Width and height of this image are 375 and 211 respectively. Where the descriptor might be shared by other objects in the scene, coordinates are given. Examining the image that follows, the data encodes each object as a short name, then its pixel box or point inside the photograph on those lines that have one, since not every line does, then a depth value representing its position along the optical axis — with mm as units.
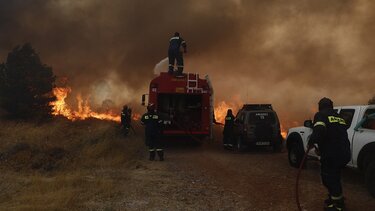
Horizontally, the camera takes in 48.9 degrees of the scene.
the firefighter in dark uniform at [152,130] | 12492
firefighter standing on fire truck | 15859
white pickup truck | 7527
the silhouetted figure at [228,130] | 15810
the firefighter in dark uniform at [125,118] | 19141
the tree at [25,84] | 27578
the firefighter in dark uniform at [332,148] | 6214
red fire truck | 15219
